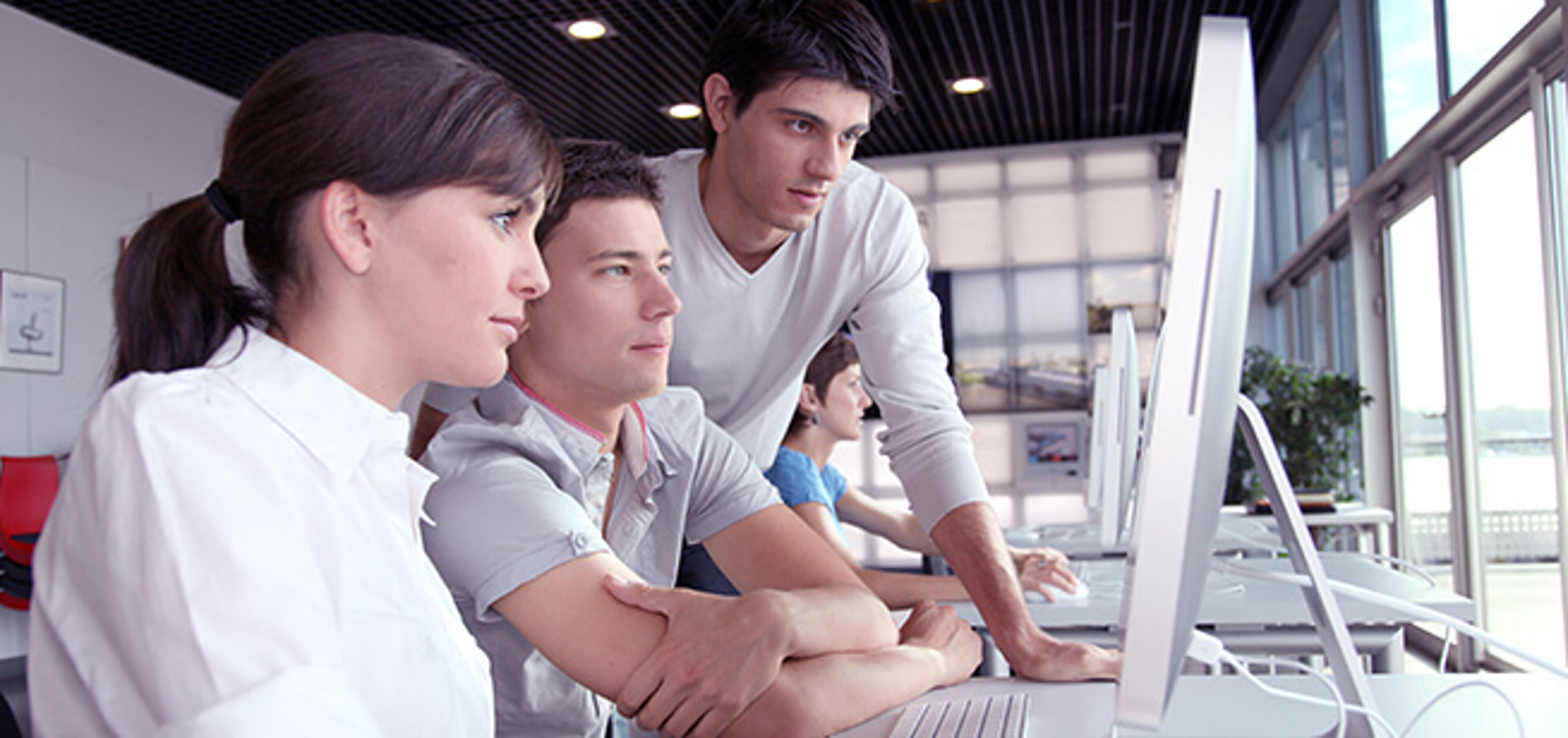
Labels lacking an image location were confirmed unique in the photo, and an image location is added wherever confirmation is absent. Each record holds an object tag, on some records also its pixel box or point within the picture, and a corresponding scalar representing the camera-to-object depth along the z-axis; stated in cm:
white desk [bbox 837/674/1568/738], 124
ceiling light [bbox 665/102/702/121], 843
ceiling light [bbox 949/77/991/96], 798
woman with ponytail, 74
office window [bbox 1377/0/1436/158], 504
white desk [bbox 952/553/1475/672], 216
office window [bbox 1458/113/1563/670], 435
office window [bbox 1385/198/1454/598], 554
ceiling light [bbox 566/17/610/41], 670
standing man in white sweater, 205
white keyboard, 120
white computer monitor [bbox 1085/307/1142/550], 202
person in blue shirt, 258
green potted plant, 600
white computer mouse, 237
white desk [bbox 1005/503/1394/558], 355
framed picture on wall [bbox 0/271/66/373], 609
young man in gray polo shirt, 122
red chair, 563
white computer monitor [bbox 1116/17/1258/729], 65
